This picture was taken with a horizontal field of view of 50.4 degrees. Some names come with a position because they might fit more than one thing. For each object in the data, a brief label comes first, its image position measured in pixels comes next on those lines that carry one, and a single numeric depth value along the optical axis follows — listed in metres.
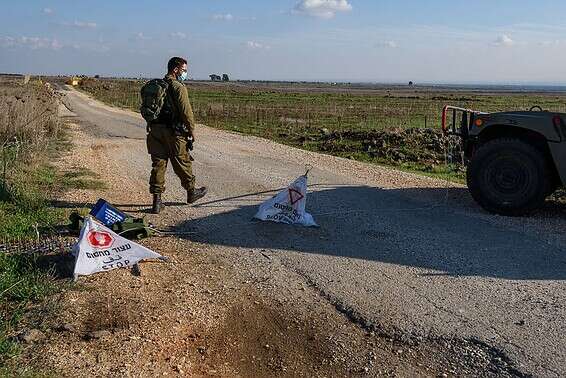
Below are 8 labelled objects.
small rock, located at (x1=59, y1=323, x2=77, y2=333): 4.37
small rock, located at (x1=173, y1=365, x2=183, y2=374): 3.95
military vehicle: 7.89
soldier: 7.75
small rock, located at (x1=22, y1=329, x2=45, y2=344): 4.15
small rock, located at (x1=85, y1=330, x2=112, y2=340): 4.27
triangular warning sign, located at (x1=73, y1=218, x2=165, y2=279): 5.36
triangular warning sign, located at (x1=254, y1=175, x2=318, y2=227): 7.39
